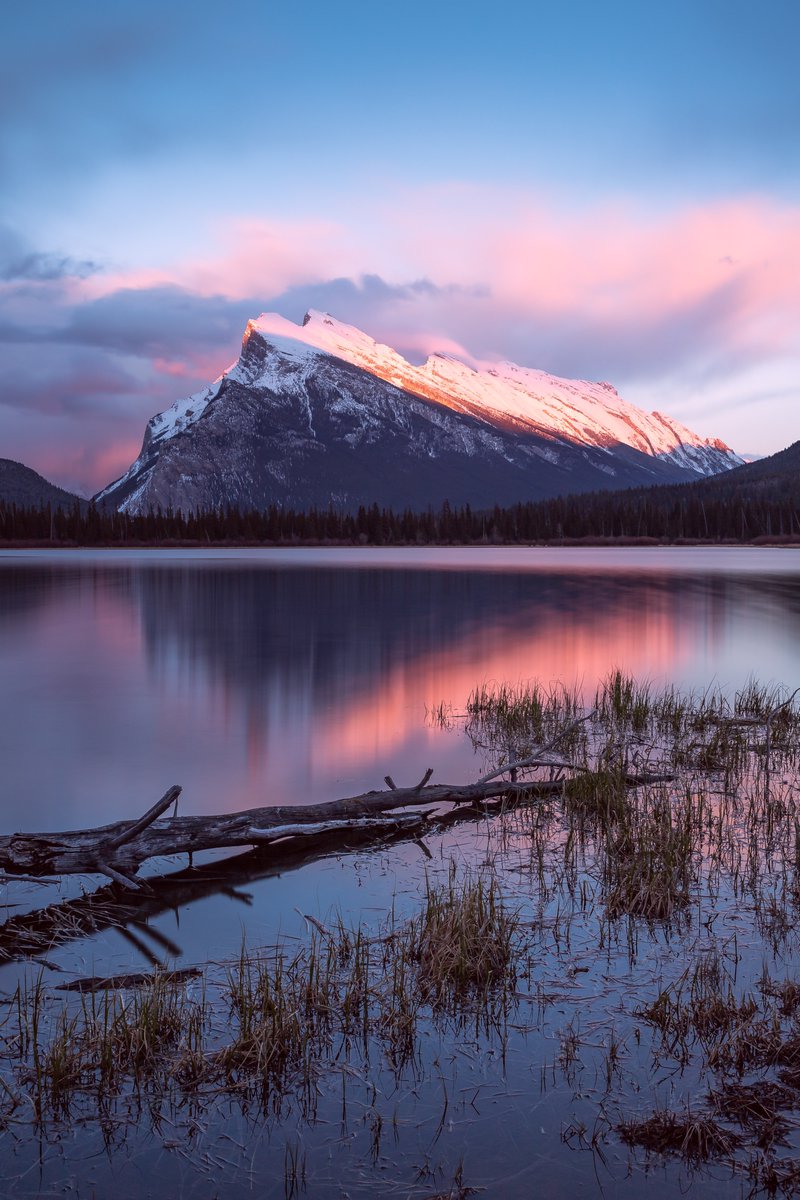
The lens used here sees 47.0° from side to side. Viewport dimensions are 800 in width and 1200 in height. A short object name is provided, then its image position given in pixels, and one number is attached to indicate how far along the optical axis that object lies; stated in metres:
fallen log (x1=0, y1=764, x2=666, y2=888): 10.23
